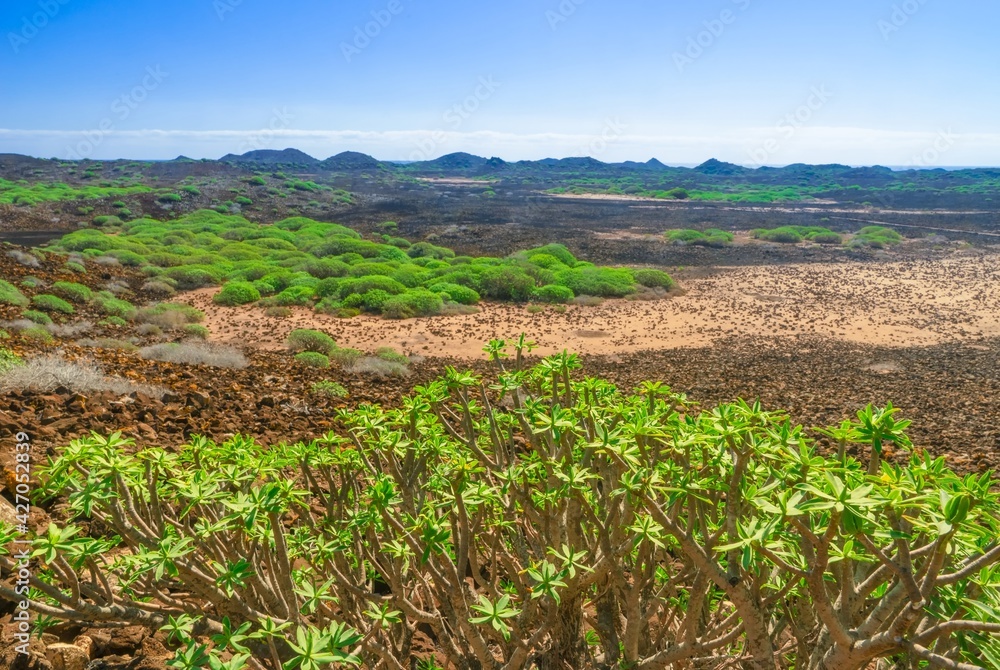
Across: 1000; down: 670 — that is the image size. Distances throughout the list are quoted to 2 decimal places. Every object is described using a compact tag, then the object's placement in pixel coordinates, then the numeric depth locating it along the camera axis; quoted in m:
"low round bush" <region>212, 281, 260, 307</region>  17.77
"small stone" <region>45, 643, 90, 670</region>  2.60
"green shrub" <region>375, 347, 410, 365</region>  12.04
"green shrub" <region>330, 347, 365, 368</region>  11.77
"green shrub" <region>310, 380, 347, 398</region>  8.38
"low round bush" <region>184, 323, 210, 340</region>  13.72
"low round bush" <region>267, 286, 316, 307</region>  17.44
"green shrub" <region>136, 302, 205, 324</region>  14.76
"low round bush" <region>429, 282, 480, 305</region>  18.70
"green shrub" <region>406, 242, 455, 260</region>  27.66
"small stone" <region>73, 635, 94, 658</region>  2.75
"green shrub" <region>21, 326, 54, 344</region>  9.96
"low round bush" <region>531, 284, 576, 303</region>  19.09
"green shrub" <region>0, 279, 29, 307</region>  13.09
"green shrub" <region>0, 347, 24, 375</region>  6.41
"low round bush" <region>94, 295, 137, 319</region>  14.93
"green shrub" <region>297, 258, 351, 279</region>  21.91
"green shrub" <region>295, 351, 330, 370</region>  11.20
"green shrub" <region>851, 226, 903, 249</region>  32.53
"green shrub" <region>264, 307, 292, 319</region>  16.17
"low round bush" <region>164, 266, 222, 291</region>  20.31
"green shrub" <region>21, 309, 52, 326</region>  12.22
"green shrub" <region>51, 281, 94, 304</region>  15.38
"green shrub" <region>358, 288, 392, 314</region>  17.09
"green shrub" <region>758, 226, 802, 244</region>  35.12
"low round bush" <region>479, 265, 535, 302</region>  19.72
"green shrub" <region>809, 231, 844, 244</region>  34.31
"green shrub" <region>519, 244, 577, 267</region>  26.41
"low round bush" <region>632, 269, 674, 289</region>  21.64
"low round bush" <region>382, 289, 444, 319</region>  16.56
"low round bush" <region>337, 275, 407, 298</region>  18.23
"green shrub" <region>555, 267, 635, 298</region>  20.16
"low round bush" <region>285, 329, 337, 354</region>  12.70
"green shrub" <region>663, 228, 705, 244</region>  34.38
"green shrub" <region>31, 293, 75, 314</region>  13.67
